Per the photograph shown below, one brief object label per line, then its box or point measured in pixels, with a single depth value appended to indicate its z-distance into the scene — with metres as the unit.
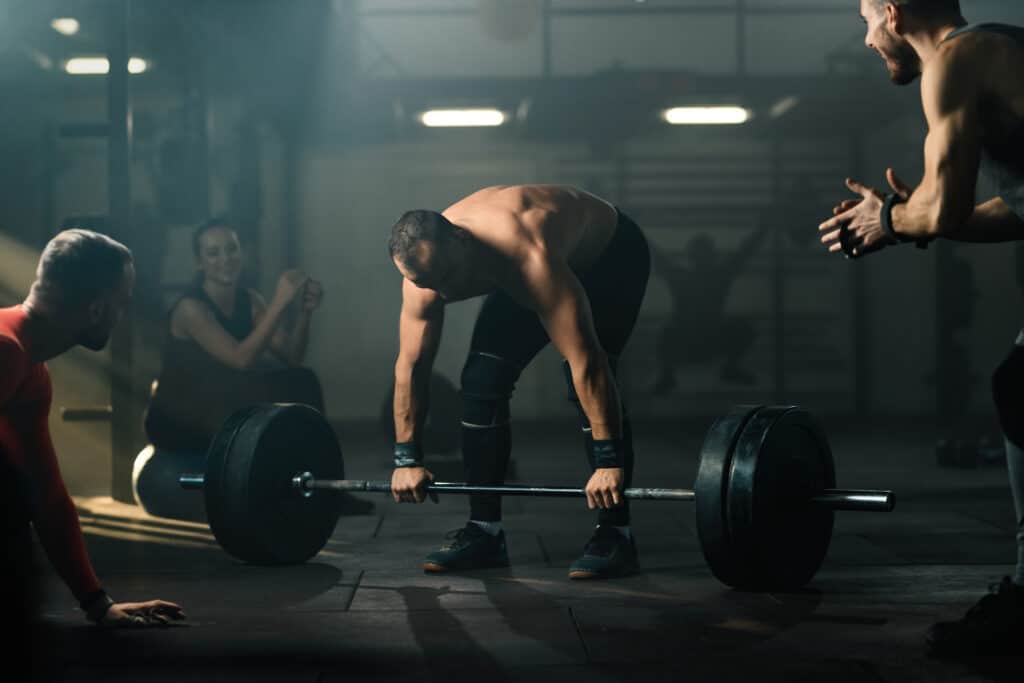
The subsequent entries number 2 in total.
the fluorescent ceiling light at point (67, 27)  6.91
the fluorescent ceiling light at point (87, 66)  7.61
